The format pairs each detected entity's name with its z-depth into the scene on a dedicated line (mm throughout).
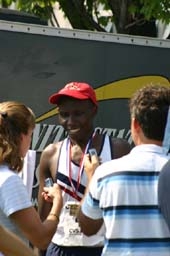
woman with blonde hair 5112
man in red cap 6650
